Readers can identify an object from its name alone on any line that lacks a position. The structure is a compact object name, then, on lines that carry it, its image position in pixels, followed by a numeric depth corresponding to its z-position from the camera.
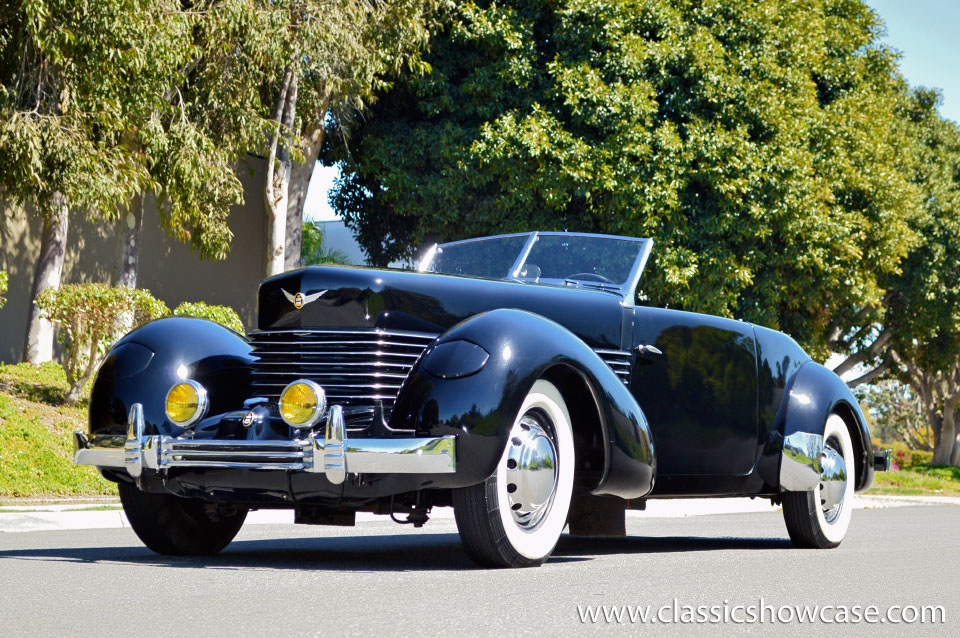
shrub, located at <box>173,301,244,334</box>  15.70
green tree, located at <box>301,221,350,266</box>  27.33
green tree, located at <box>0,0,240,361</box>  12.81
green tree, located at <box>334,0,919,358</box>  20.09
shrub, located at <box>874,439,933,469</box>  45.59
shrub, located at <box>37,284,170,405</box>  13.73
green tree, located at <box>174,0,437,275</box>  15.94
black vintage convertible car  4.96
